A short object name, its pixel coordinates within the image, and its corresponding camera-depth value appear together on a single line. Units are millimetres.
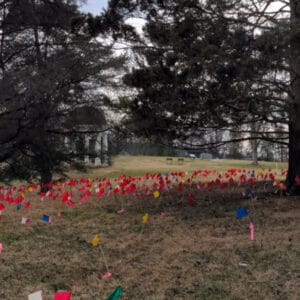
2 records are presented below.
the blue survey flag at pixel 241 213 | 4816
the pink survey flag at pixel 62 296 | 2421
